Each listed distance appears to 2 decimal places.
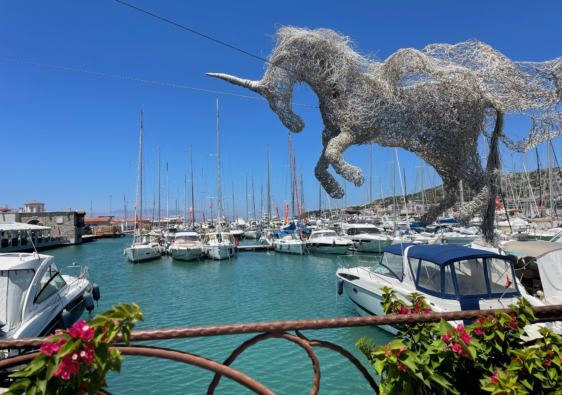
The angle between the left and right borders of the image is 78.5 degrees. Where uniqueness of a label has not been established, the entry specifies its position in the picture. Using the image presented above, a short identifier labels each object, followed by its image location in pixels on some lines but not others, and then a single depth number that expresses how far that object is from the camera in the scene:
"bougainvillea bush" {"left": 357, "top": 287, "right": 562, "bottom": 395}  1.63
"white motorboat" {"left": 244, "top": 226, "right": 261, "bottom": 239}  44.36
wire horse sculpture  5.21
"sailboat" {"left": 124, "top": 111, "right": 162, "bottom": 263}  23.55
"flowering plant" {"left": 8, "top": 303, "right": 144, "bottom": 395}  1.17
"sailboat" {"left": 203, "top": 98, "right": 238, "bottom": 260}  24.00
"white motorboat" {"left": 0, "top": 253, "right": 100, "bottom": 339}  6.52
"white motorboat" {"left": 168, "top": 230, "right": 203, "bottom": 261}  23.20
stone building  42.96
